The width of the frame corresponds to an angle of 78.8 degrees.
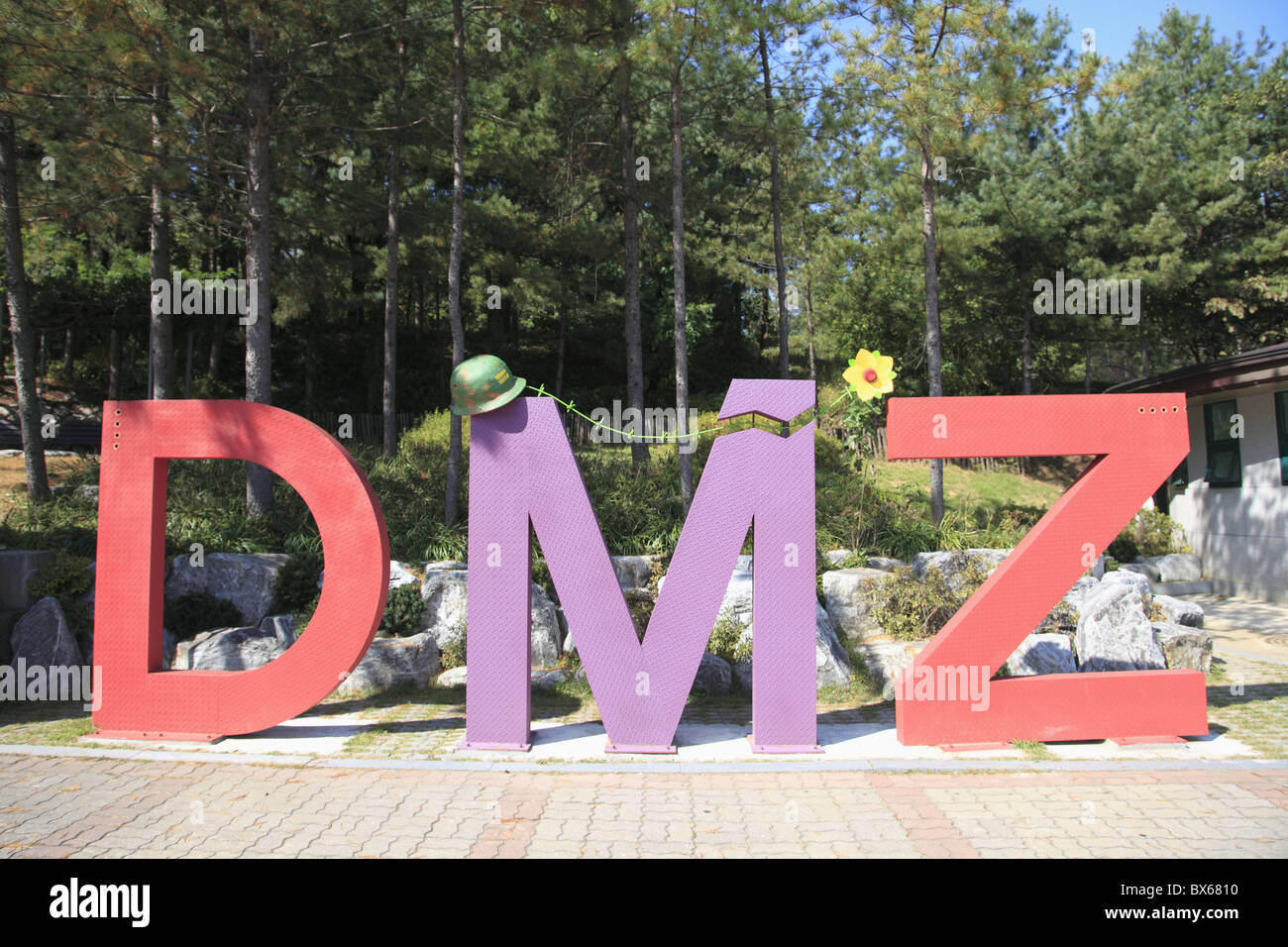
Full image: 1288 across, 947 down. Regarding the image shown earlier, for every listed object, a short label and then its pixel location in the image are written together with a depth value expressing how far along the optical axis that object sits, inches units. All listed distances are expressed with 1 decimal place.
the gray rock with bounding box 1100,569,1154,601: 348.8
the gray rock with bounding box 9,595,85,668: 322.7
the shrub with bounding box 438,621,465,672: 342.3
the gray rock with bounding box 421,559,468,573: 367.2
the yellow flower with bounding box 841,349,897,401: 267.0
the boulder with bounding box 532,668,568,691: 325.6
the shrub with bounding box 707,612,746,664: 343.0
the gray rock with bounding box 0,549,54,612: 341.1
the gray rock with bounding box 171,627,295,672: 324.8
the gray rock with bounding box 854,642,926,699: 328.8
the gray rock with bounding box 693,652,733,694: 326.3
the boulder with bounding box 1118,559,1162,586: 521.7
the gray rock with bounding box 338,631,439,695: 325.1
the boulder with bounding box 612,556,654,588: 388.2
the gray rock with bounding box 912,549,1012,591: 386.0
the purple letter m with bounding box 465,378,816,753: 251.8
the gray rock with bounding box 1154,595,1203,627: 380.5
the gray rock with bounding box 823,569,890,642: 369.1
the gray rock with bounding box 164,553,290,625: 364.8
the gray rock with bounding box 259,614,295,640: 338.3
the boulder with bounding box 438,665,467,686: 332.2
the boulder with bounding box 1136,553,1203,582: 522.6
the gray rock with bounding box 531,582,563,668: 342.6
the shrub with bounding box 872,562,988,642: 361.1
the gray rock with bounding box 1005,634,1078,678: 321.7
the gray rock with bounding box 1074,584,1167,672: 317.4
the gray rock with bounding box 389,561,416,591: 359.6
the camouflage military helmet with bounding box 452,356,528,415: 258.7
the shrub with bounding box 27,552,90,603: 341.7
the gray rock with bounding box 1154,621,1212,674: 331.6
